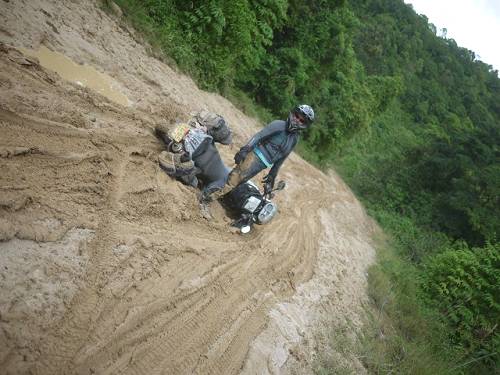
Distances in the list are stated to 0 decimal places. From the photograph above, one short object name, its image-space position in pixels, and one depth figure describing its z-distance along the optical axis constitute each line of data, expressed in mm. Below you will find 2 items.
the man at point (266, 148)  5730
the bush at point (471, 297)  7047
